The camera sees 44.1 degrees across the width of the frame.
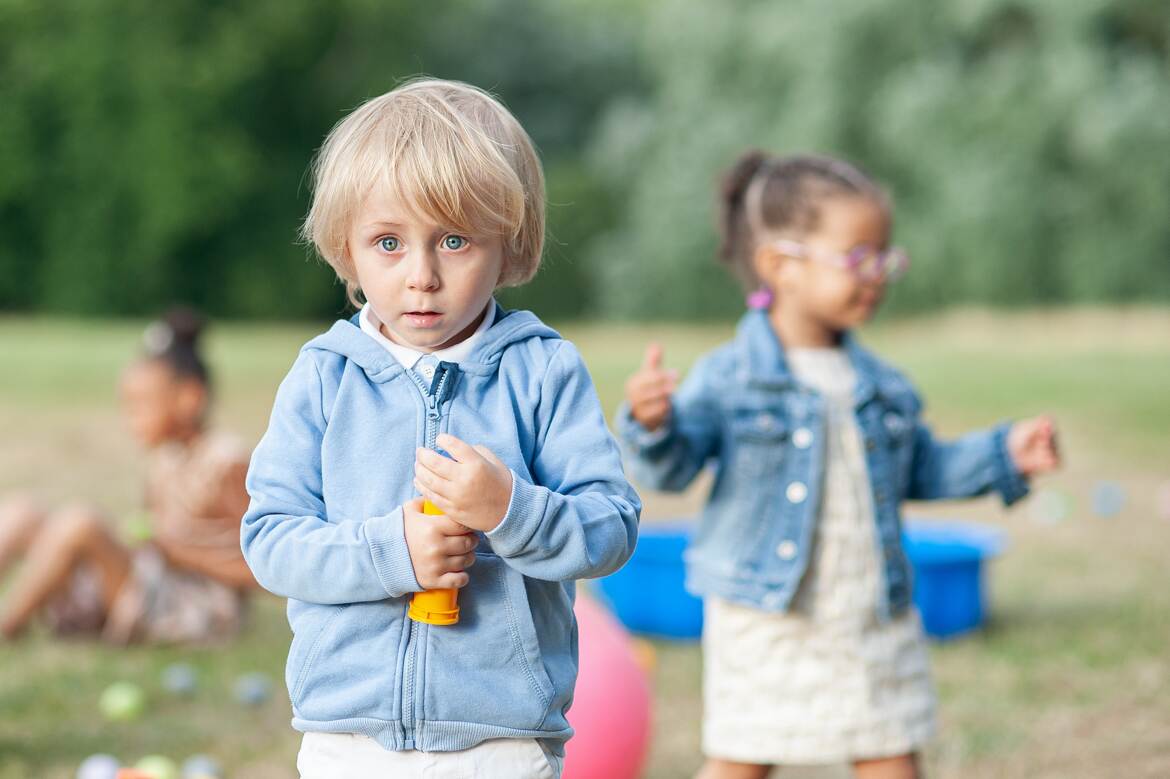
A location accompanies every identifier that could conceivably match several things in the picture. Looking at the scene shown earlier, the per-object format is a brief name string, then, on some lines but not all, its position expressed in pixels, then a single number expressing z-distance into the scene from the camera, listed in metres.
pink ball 3.49
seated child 5.68
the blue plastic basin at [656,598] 5.72
